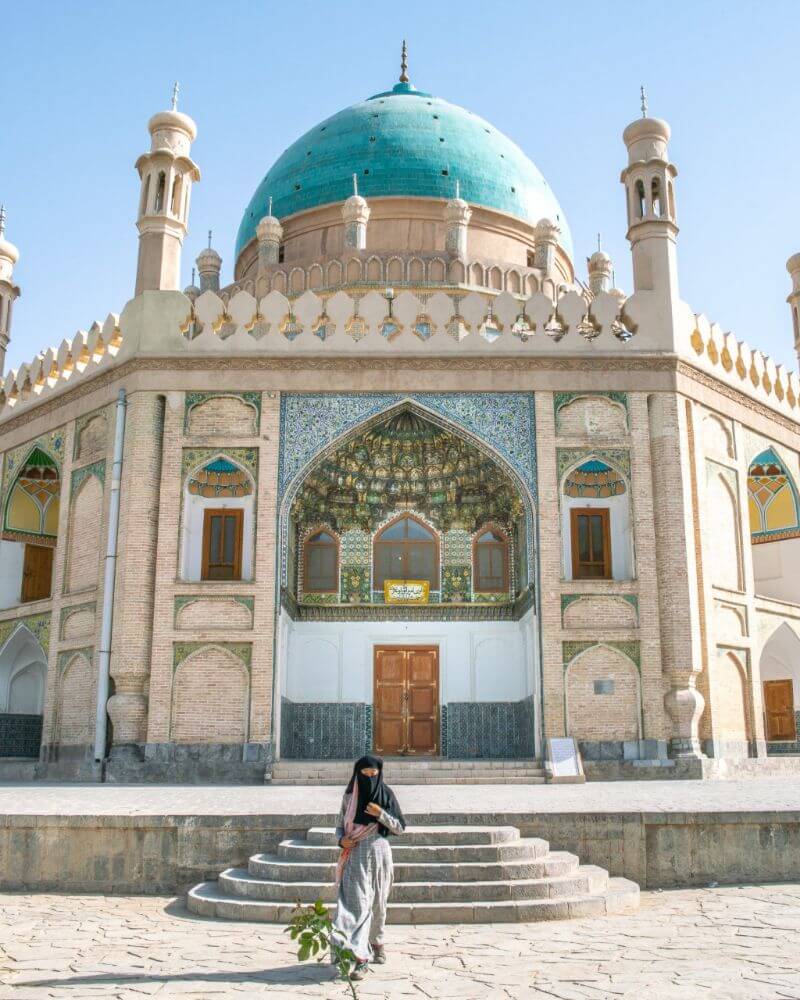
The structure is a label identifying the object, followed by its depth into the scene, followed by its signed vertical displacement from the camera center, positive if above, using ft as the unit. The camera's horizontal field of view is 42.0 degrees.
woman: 14.76 -1.53
